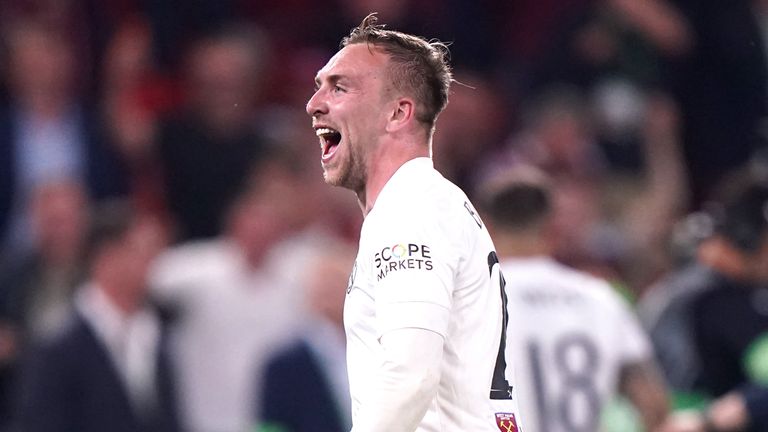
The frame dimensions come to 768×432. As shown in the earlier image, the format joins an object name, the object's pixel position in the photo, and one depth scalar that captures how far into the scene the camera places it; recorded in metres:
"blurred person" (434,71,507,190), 19.98
